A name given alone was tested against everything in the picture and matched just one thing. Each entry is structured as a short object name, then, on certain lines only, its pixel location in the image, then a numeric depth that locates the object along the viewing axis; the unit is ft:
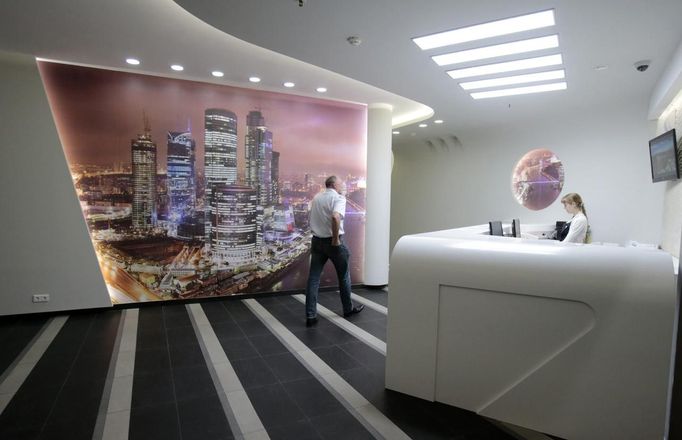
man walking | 14.87
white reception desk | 6.88
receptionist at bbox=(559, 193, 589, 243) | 15.39
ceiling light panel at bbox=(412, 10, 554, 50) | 9.50
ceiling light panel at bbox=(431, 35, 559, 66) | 11.02
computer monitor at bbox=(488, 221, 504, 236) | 14.20
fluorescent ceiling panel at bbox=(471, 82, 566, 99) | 15.89
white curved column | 20.71
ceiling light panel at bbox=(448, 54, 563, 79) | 12.58
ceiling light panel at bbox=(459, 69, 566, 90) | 14.21
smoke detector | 10.71
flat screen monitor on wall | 13.99
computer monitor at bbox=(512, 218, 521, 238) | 17.35
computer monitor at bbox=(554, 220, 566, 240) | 21.63
